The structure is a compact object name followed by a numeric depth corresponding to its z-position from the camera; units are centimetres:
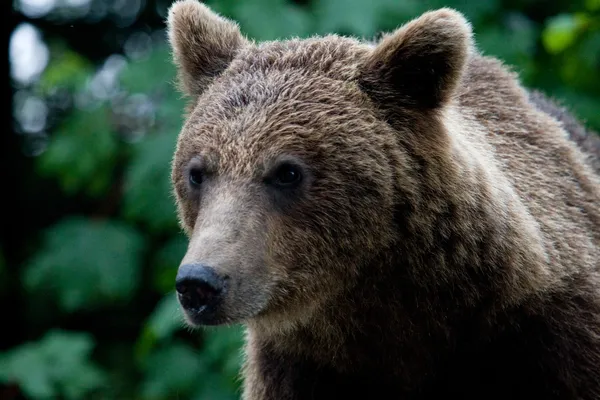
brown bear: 820
